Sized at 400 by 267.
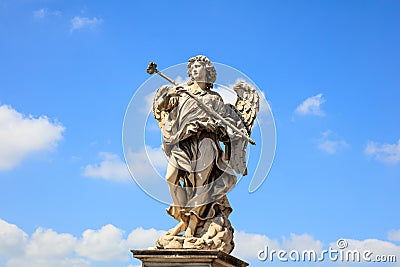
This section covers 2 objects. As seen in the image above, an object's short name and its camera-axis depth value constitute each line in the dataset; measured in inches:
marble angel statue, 513.7
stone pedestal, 478.9
